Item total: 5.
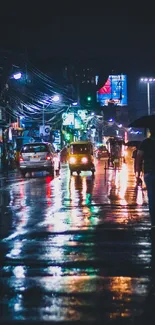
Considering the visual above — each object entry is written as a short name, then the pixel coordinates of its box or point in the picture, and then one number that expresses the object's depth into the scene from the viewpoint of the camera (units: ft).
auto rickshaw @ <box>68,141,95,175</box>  114.42
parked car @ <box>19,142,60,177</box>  105.19
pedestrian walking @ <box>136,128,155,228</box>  36.01
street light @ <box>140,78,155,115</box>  195.70
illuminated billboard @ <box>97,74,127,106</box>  367.13
